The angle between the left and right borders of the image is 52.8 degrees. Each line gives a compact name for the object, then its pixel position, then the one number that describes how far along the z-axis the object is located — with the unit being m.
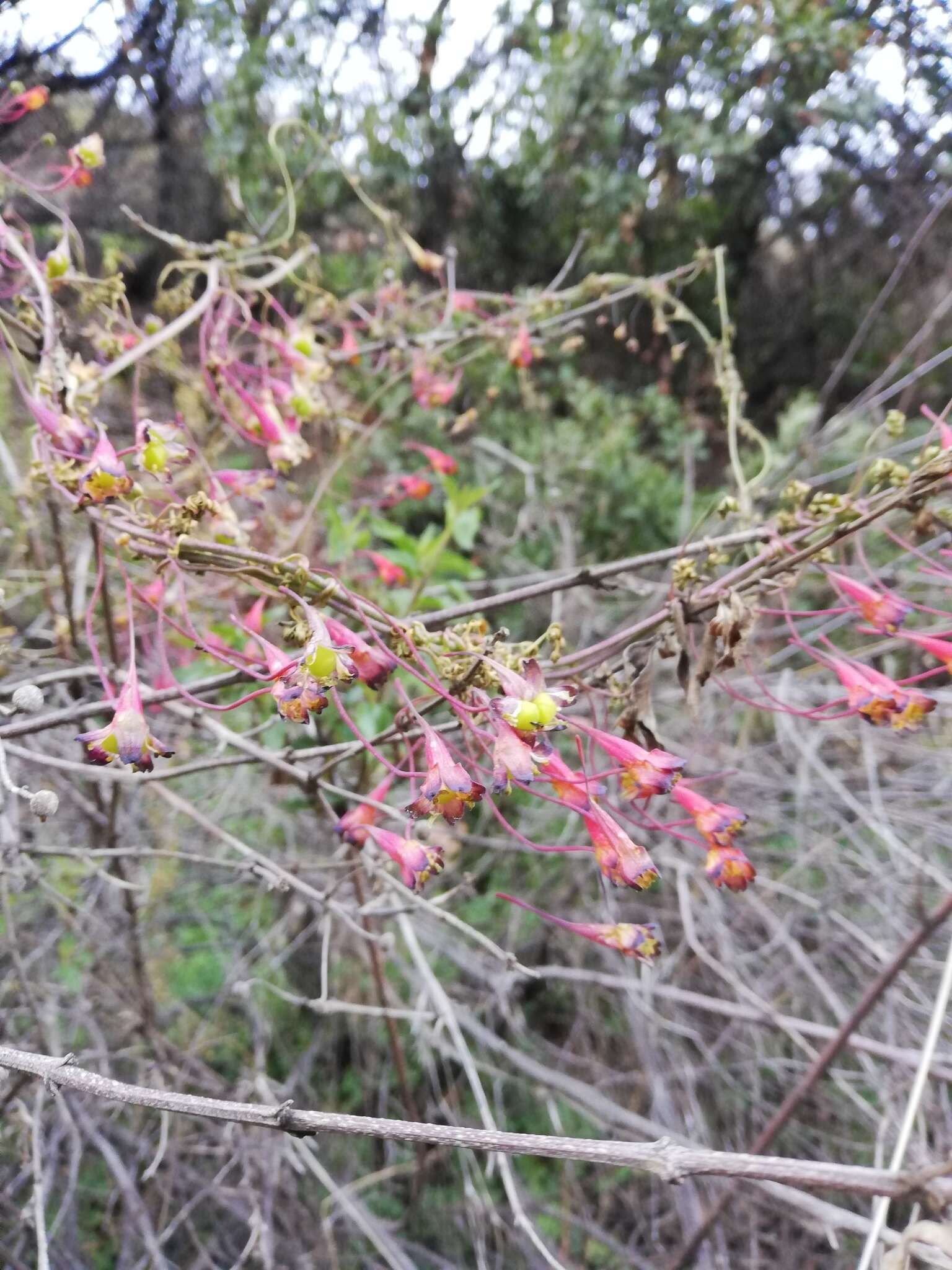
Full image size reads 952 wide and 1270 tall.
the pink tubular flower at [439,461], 0.45
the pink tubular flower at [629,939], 0.20
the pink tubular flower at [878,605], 0.19
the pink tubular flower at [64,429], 0.20
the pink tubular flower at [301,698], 0.15
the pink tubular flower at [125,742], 0.17
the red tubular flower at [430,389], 0.41
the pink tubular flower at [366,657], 0.17
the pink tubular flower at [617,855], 0.17
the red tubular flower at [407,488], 0.46
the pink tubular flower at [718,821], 0.19
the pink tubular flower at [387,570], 0.39
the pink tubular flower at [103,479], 0.18
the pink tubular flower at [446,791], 0.16
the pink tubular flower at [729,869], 0.19
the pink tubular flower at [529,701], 0.16
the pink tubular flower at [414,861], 0.19
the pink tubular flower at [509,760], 0.16
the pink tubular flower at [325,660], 0.15
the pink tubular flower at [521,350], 0.39
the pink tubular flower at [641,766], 0.18
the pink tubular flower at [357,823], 0.21
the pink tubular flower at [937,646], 0.19
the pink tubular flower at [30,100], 0.30
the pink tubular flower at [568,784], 0.18
